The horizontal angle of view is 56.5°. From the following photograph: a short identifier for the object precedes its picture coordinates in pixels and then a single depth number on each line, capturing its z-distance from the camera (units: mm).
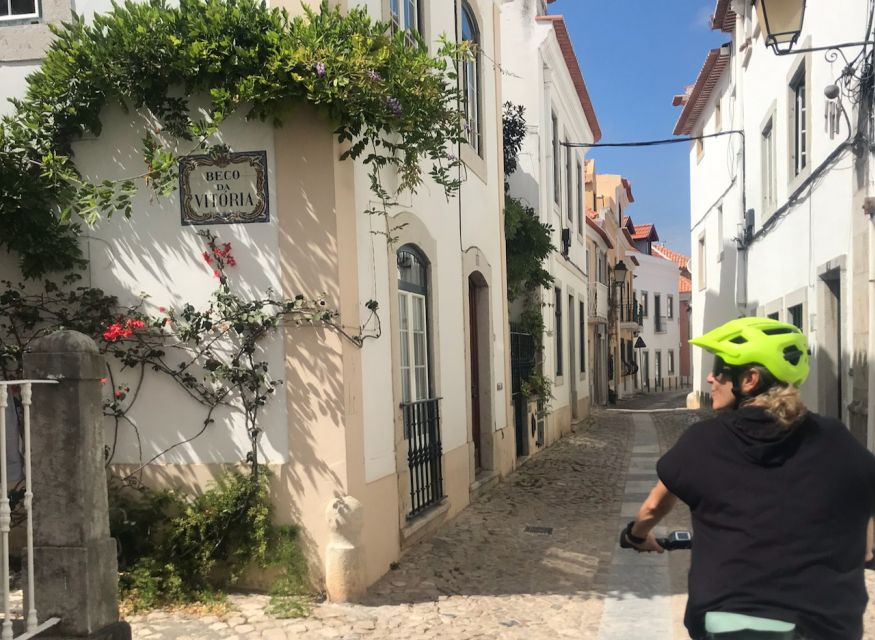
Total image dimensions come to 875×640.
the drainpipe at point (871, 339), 7086
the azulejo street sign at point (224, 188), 5312
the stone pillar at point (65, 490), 3785
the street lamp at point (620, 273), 27734
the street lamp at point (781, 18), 7281
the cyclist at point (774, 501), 1899
